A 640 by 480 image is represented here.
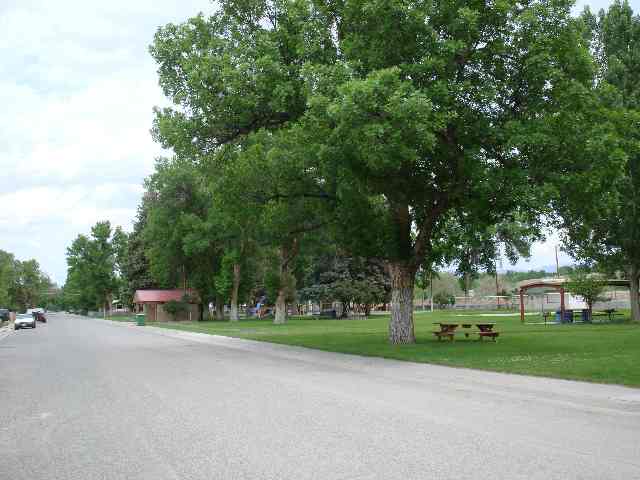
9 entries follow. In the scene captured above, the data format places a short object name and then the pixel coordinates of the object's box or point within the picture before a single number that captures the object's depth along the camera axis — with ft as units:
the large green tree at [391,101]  59.21
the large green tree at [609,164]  62.49
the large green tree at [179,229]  205.74
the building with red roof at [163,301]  236.63
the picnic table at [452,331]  81.01
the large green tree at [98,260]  401.49
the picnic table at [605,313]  141.28
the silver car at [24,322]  180.96
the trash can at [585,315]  140.26
